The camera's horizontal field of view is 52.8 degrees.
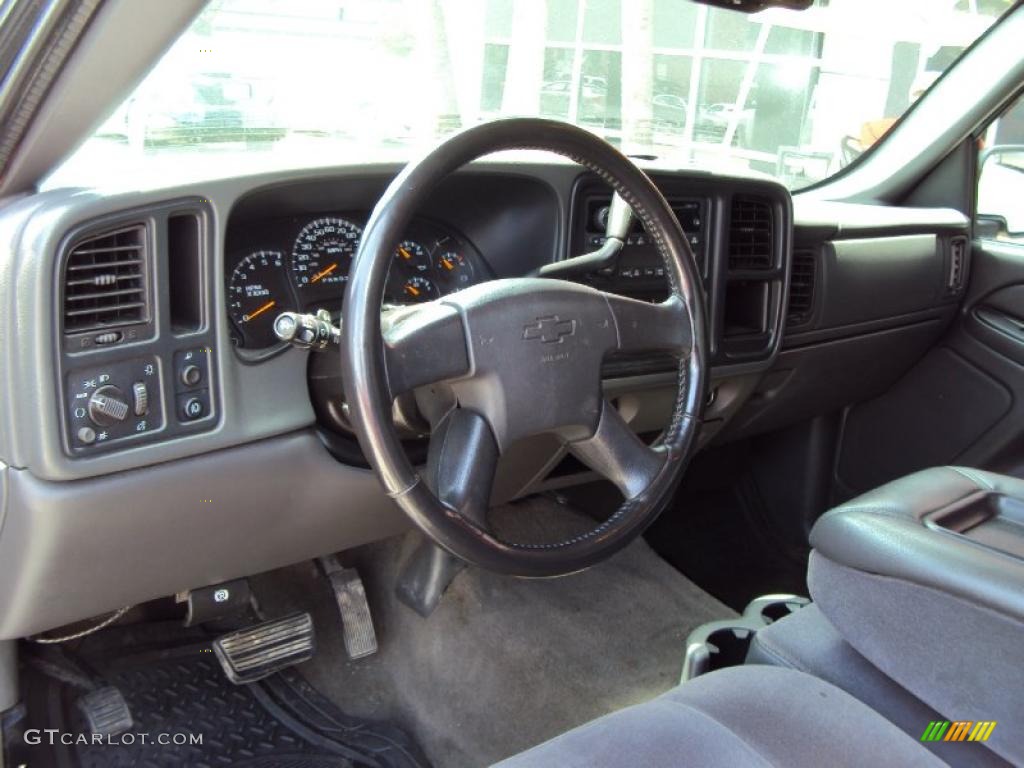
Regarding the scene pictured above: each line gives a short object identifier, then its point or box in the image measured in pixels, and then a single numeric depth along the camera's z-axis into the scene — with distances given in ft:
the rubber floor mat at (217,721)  6.21
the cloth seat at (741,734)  3.73
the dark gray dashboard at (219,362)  4.30
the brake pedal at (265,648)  6.52
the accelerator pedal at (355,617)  7.19
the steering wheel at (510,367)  3.82
